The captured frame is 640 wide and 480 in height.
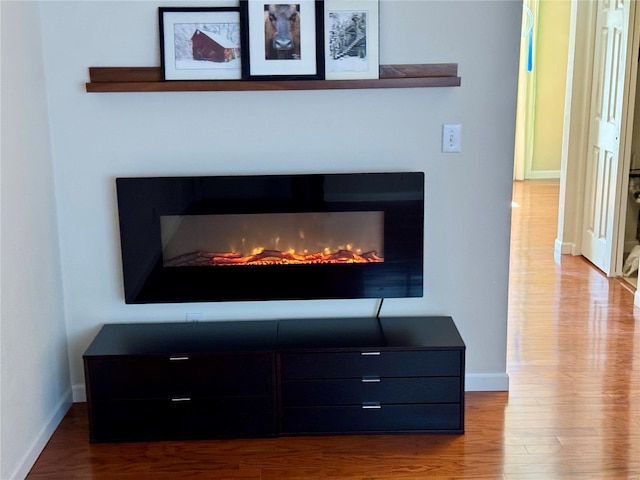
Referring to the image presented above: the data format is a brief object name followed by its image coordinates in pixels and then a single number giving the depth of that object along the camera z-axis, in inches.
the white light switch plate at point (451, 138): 132.4
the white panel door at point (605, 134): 198.1
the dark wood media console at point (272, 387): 125.3
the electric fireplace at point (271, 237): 130.5
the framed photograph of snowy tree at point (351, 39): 126.2
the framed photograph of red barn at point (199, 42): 126.0
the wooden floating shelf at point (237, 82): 126.4
